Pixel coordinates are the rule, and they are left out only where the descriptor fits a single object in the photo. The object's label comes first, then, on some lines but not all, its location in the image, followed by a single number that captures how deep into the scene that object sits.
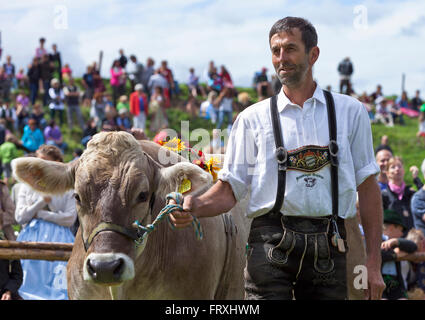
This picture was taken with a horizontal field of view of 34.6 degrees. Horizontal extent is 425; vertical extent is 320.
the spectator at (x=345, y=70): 27.16
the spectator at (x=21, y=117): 23.61
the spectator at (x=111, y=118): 17.46
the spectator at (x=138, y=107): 21.69
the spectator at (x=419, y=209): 8.45
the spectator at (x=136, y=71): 26.28
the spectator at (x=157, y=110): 24.13
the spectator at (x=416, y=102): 35.53
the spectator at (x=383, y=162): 9.31
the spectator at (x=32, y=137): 18.06
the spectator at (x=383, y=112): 30.91
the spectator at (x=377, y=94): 33.50
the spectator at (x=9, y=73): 27.17
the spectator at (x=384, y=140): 15.43
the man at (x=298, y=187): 3.59
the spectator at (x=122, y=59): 25.97
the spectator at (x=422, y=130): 25.27
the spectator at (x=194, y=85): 30.69
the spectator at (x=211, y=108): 24.23
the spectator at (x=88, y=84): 27.33
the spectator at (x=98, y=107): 22.14
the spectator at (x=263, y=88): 26.50
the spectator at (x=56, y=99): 22.77
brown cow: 3.96
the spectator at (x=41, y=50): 25.65
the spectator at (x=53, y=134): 19.77
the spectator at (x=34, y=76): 25.19
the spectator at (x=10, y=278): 6.55
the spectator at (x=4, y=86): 26.72
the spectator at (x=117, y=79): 25.70
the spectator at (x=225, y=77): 25.98
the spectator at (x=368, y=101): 30.65
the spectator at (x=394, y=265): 7.11
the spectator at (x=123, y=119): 18.18
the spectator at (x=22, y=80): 30.23
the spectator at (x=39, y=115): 20.36
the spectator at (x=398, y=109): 31.28
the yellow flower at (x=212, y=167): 5.38
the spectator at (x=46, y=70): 24.86
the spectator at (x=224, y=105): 23.56
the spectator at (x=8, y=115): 23.01
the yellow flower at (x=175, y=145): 5.45
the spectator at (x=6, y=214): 7.29
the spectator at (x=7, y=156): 16.09
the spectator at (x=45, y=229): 7.58
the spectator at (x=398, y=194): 8.96
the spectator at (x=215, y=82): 25.69
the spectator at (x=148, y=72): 26.46
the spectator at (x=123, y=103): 21.80
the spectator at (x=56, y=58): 25.97
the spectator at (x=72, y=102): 23.06
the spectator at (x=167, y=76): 26.90
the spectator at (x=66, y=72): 26.90
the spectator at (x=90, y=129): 17.92
